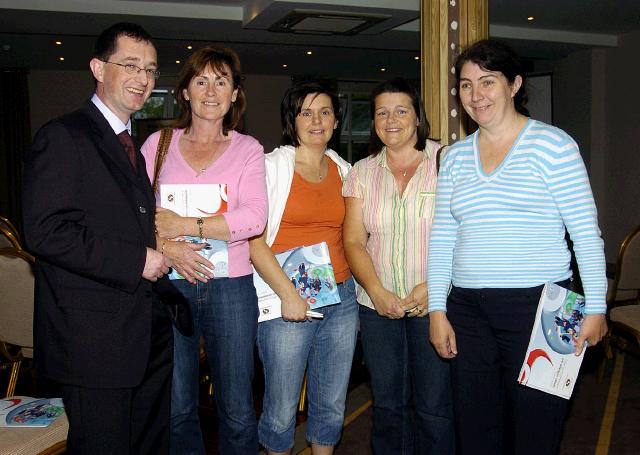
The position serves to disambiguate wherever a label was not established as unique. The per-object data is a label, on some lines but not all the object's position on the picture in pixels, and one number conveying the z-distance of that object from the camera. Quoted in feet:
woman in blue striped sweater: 6.24
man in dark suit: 5.40
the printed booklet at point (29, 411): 7.20
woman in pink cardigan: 7.16
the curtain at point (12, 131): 38.93
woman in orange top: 7.74
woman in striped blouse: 7.72
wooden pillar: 11.71
